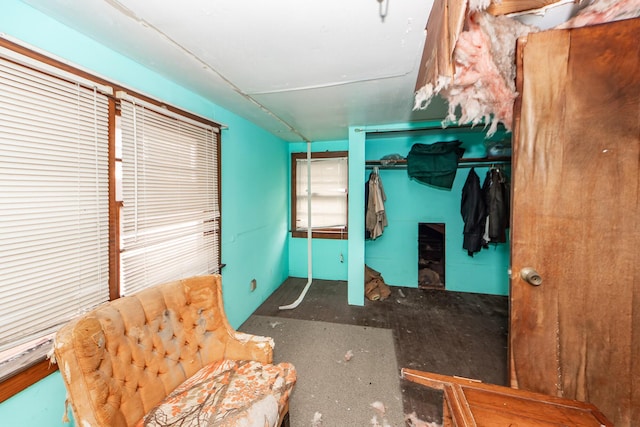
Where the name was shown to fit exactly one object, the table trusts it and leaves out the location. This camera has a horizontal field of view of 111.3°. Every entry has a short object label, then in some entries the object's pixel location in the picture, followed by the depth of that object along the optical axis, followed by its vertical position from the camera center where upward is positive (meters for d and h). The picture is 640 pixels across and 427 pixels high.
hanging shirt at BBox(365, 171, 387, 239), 3.04 -0.04
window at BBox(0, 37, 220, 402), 0.91 +0.03
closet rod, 2.76 +0.59
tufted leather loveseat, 0.88 -0.83
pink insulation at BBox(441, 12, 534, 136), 0.78 +0.53
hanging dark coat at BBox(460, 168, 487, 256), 2.79 -0.12
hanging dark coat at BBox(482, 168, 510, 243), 2.66 -0.01
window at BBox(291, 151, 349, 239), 3.57 +0.19
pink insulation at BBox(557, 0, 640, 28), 0.71 +0.66
